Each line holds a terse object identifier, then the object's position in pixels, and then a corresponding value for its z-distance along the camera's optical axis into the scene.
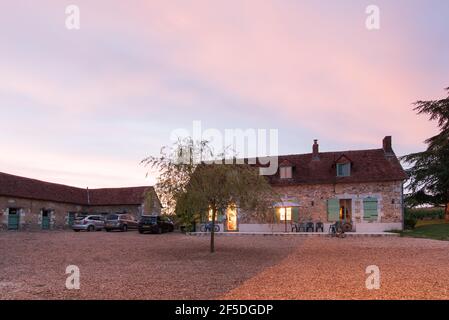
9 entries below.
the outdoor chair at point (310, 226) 24.51
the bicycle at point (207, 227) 25.63
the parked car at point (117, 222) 28.41
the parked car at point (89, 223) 28.69
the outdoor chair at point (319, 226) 24.41
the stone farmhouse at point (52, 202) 27.95
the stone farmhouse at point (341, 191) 23.91
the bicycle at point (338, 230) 20.91
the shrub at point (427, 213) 38.66
